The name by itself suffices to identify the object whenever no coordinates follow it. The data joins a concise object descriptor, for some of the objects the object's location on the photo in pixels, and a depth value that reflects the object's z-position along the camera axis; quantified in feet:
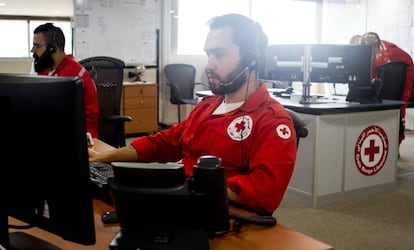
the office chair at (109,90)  11.59
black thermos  3.78
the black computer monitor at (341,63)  13.50
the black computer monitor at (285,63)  14.37
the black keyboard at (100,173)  5.38
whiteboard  21.02
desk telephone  3.70
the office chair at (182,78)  23.11
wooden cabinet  21.27
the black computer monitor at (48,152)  3.27
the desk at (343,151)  12.47
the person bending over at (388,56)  18.22
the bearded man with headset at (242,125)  4.98
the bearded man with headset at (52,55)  10.53
